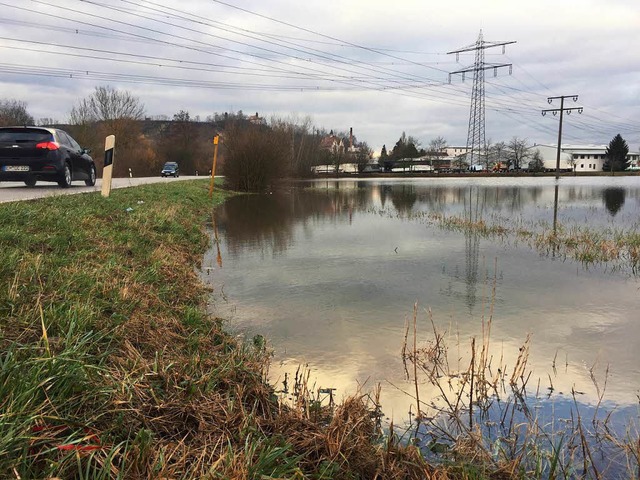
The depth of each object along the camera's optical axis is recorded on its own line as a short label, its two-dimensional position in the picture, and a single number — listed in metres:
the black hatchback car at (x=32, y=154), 11.48
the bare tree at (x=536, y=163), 96.06
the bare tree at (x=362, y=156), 94.44
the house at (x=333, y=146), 85.25
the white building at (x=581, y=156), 118.88
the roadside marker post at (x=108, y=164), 10.38
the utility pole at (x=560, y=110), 67.81
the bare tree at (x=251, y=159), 28.25
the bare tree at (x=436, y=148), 118.38
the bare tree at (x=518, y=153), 105.04
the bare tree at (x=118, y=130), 44.09
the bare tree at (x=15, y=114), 51.56
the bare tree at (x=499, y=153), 109.25
